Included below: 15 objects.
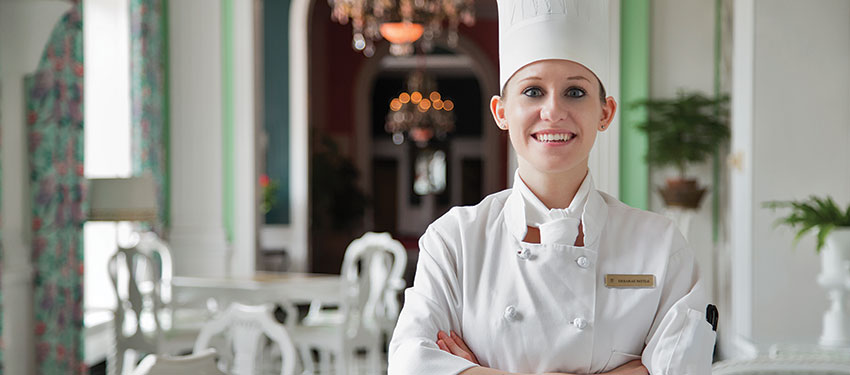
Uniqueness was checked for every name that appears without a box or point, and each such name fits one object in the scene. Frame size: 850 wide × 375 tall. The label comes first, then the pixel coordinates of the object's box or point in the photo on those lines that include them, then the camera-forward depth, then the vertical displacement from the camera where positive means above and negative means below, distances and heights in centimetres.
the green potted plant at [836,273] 288 -36
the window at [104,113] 540 +44
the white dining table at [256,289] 454 -65
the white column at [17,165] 373 +6
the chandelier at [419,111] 1173 +100
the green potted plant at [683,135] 526 +27
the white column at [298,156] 912 +23
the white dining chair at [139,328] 440 -86
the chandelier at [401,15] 666 +135
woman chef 127 -15
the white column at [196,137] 590 +29
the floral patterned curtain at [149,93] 553 +58
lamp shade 445 -12
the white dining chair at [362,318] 466 -85
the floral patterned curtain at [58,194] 414 -9
